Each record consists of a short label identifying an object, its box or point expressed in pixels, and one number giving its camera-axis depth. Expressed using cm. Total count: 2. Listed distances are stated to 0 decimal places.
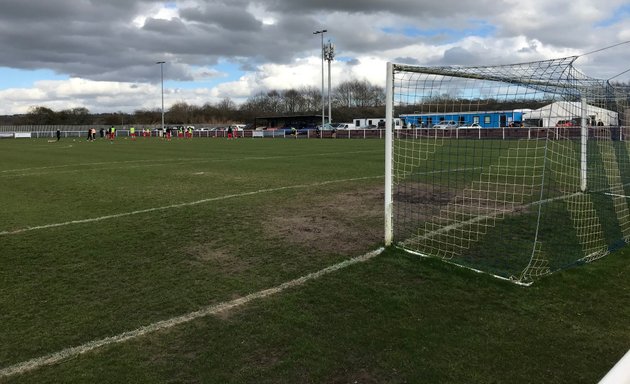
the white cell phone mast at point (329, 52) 6281
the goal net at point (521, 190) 582
